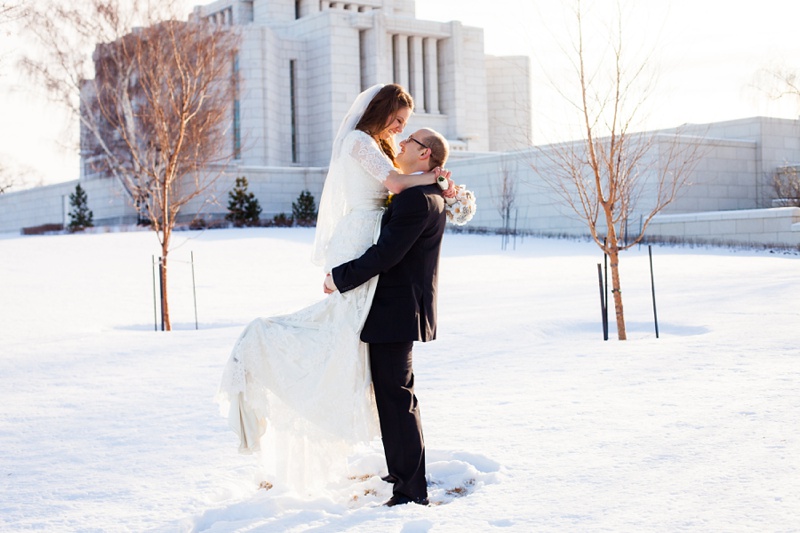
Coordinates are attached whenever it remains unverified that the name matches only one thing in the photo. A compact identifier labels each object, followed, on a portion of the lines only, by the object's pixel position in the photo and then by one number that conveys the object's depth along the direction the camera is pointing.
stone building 26.02
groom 4.07
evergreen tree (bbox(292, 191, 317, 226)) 29.97
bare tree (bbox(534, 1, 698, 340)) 9.02
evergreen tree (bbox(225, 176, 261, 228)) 28.44
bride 4.11
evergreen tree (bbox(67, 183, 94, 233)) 28.70
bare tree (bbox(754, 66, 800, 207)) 23.95
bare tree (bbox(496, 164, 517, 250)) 25.53
